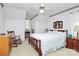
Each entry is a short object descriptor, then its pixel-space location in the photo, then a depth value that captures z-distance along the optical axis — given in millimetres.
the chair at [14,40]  2952
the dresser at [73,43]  2363
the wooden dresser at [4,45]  1757
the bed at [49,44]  1906
